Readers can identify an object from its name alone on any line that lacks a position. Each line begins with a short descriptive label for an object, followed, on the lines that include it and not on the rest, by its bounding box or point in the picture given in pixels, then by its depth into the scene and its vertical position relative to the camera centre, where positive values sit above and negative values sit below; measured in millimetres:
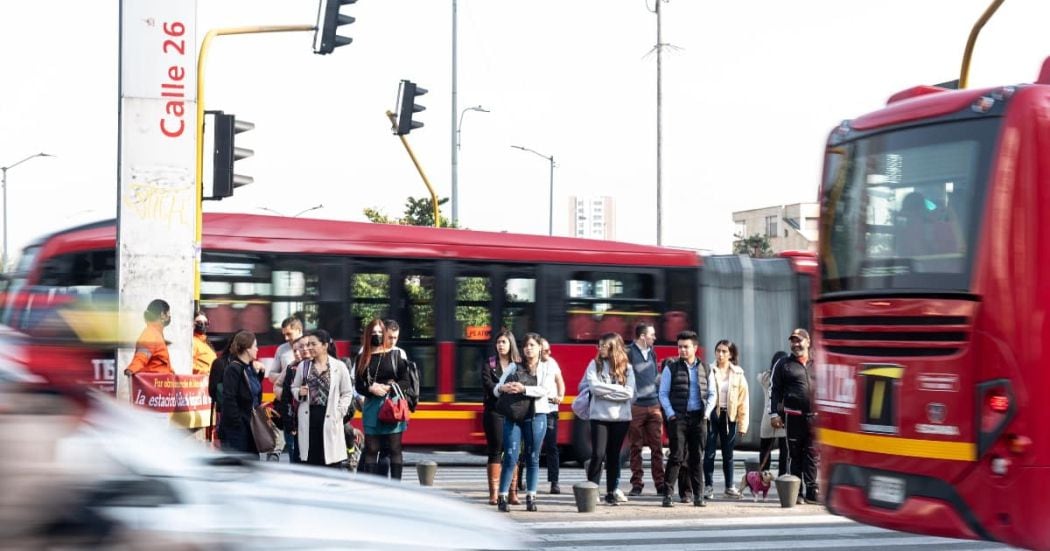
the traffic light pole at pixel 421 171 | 24959 +2568
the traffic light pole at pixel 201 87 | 13258 +2398
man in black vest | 14117 -936
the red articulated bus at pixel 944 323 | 8023 -41
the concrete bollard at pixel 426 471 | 15336 -1684
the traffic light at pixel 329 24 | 16016 +3273
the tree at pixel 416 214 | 43750 +3207
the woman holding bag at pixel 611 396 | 13922 -782
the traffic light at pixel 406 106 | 21781 +3199
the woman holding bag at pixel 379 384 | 12367 -602
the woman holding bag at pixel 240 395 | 11500 -651
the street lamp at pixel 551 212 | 51406 +3927
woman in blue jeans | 13320 -986
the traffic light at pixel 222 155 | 13734 +1546
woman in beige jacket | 14953 -1012
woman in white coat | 11281 -728
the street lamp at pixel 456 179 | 35734 +3460
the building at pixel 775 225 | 141812 +9830
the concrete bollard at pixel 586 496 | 13234 -1674
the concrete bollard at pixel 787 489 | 14086 -1707
